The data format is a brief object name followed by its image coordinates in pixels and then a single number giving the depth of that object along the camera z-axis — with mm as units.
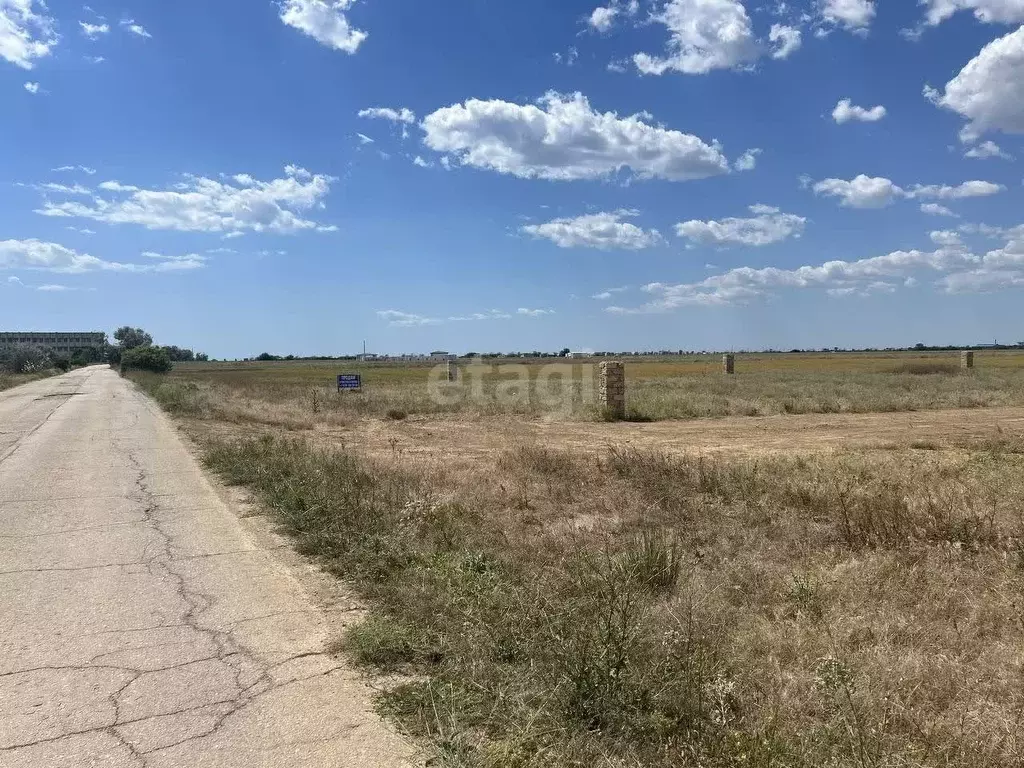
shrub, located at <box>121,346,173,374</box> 82250
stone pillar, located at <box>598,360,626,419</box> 26266
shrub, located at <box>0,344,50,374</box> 88875
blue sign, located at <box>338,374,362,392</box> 35675
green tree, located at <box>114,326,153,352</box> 162750
